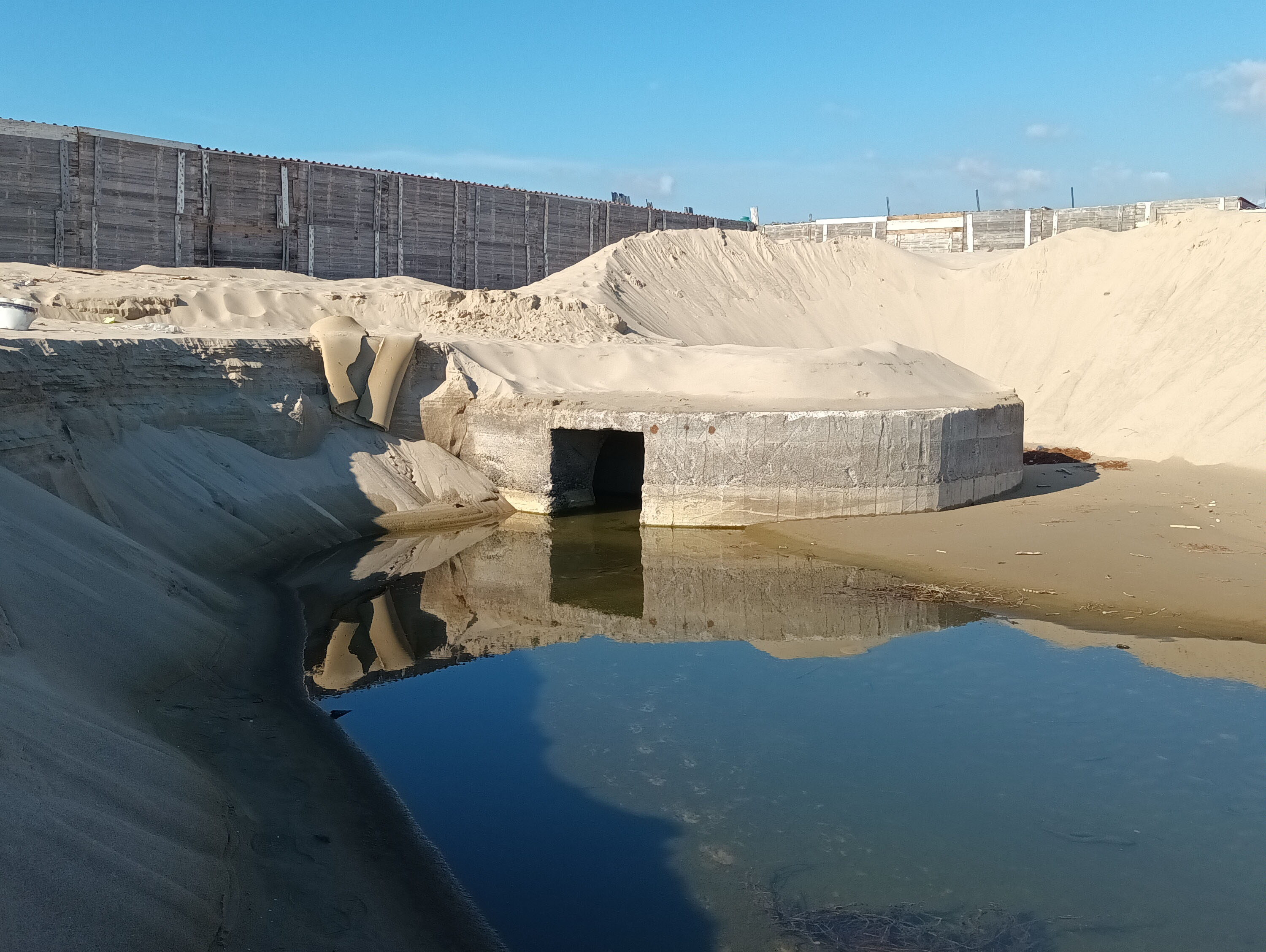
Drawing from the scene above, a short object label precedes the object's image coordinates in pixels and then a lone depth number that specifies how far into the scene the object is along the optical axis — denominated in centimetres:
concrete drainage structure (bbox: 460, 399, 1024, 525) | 1132
